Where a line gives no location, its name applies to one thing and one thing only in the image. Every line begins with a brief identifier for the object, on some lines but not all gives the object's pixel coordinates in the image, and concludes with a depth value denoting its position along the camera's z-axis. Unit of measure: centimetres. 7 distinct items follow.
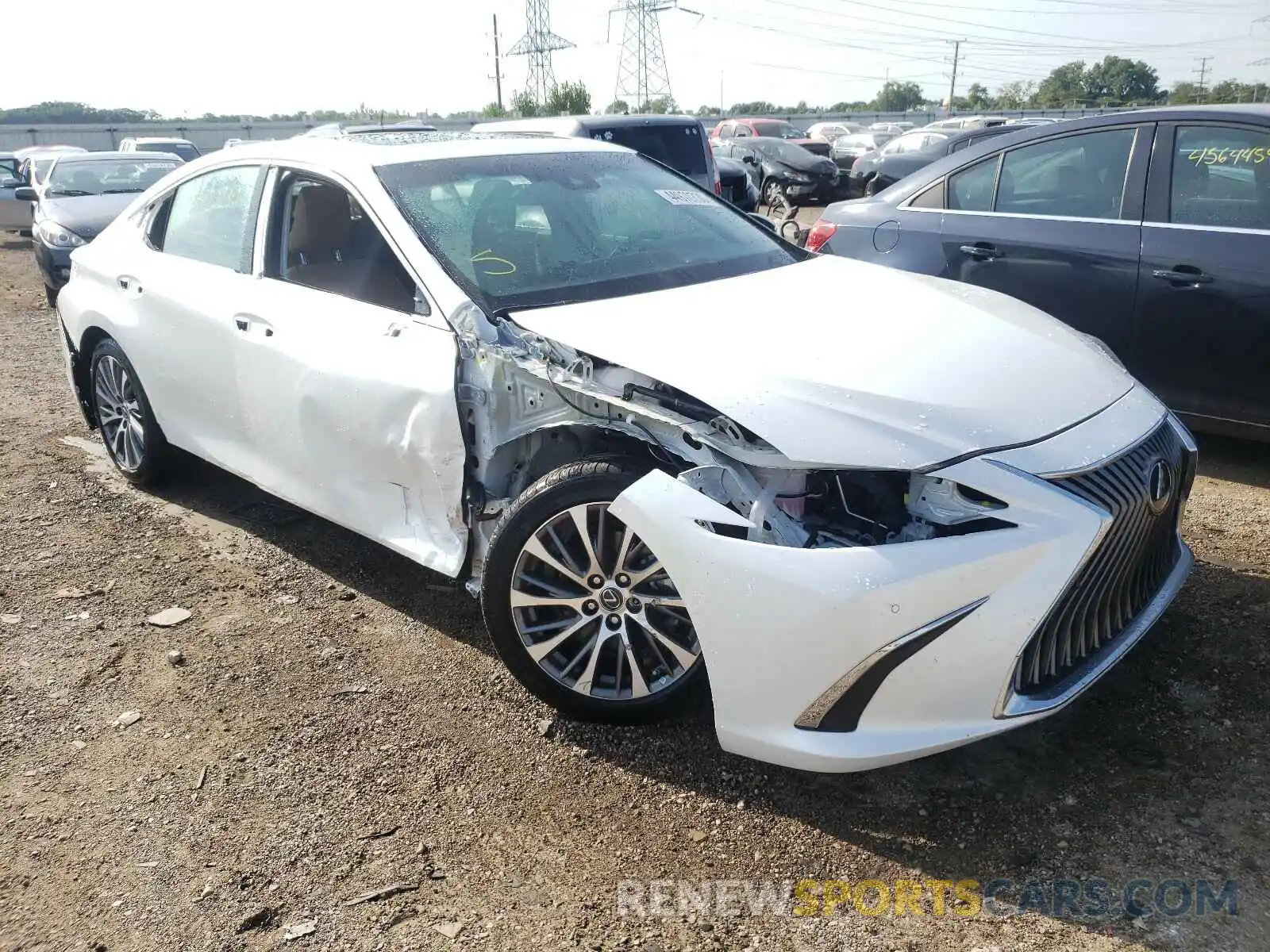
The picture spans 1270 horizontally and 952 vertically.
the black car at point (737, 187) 1403
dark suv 1008
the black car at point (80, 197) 1029
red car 2939
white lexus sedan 246
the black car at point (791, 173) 1830
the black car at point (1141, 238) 448
